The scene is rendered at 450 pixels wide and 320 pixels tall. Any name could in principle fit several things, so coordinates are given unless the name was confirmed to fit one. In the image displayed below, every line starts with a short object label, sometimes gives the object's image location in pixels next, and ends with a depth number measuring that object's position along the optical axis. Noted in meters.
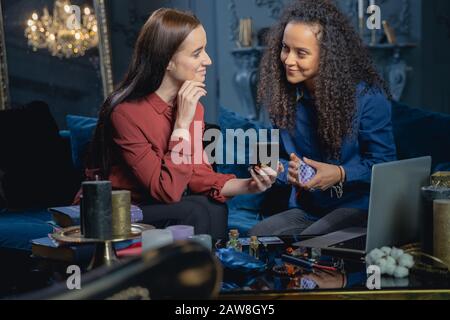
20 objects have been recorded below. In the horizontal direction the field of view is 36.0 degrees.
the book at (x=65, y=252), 1.87
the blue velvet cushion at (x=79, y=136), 3.47
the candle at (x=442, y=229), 1.70
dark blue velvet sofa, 2.93
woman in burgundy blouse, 2.25
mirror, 4.45
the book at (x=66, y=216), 1.87
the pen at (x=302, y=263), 1.79
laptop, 1.78
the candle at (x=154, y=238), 1.67
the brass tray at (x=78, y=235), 1.61
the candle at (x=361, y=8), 4.80
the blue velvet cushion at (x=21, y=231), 3.01
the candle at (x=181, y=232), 1.83
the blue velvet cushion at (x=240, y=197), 3.11
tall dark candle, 1.59
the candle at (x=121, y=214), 1.67
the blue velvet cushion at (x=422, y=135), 2.92
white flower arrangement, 1.68
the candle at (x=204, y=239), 1.77
